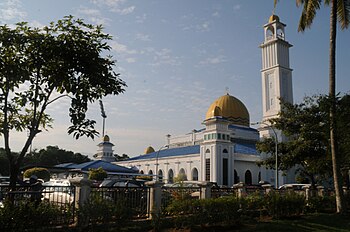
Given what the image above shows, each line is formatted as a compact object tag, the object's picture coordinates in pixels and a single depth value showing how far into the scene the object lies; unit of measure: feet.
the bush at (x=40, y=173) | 130.21
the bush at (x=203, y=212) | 38.27
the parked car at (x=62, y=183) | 38.31
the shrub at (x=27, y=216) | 29.14
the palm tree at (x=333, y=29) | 53.21
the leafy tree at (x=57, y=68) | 32.22
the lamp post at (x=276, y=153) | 84.69
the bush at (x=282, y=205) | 48.26
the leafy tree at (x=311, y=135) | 56.54
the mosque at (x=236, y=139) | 159.12
